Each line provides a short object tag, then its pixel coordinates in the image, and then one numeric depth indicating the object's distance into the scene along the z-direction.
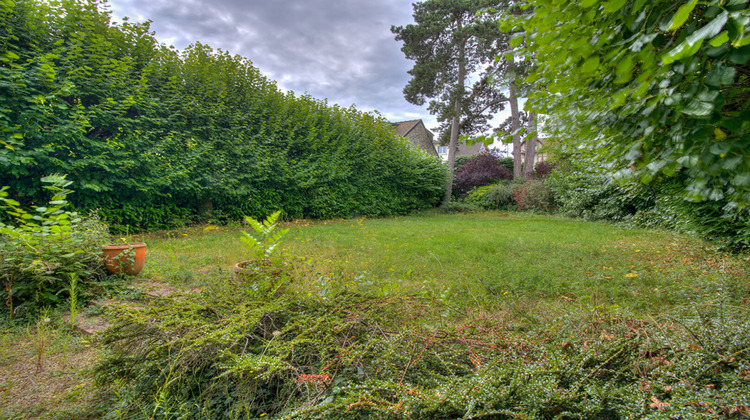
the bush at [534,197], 11.95
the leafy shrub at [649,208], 3.82
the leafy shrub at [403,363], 0.85
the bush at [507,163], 18.27
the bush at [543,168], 14.64
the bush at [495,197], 13.70
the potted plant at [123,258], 3.07
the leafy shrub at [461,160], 19.03
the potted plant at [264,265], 1.81
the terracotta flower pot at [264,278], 1.75
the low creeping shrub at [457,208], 13.60
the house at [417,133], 25.48
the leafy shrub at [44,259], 2.44
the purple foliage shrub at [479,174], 16.09
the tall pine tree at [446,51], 12.67
